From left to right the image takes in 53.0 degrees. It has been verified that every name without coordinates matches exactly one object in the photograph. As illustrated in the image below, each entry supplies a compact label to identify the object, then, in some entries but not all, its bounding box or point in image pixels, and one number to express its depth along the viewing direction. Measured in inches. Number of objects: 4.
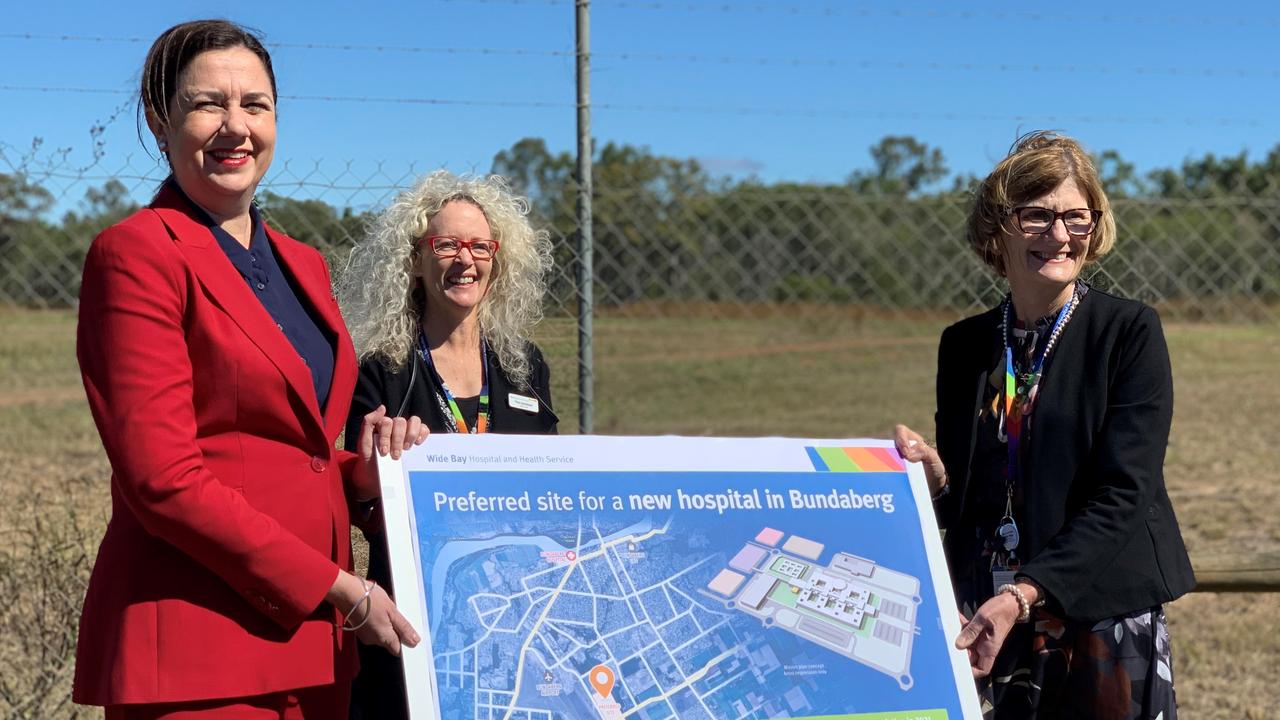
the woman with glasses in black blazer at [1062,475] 105.8
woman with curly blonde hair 119.5
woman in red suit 81.1
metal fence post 175.0
